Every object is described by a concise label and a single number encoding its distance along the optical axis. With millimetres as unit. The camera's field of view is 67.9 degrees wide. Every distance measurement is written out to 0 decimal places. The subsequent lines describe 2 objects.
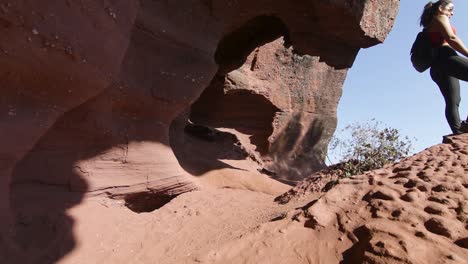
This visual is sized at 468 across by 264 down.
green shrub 3750
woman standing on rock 3156
